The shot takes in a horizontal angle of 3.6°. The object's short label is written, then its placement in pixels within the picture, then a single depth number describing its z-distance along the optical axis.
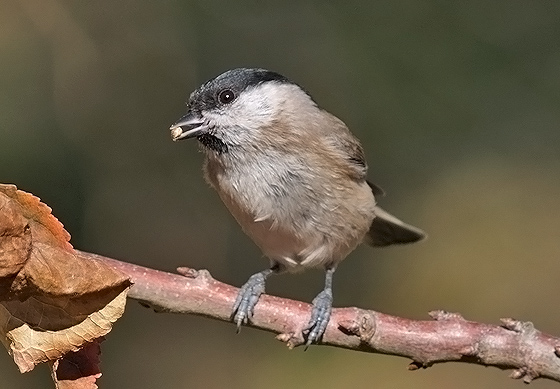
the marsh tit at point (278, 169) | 2.46
